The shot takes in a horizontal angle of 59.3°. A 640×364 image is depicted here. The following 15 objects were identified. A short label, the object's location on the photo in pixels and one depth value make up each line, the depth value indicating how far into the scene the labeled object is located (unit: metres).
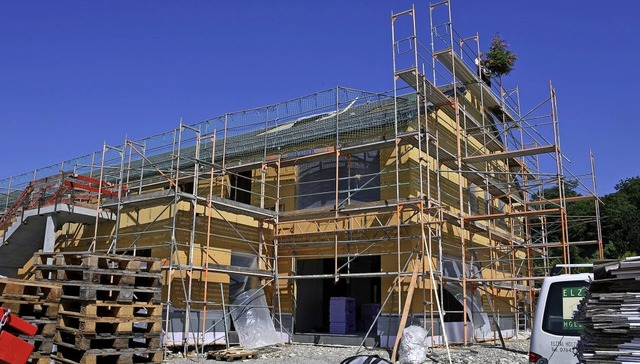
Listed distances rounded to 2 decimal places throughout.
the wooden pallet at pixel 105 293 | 8.67
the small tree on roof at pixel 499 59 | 21.12
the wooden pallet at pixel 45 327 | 7.71
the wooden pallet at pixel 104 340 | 8.48
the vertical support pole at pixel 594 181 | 17.16
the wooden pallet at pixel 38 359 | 7.38
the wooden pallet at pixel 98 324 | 8.52
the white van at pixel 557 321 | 6.25
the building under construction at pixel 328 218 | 15.12
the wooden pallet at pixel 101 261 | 8.89
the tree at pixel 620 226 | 40.75
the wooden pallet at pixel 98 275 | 8.80
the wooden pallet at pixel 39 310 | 7.79
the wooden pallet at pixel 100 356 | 8.46
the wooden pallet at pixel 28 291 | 7.52
